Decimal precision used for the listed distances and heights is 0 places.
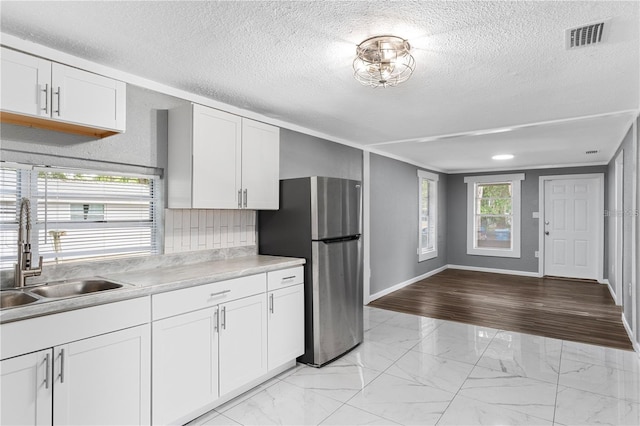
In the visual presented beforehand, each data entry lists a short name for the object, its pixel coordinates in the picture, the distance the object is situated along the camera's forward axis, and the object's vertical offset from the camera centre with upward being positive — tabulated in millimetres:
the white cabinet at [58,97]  1854 +633
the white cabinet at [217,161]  2676 +410
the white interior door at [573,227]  6677 -226
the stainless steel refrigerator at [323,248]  3133 -304
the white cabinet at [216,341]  2127 -850
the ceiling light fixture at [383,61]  2041 +915
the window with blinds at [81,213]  2135 -2
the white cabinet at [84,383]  1588 -803
